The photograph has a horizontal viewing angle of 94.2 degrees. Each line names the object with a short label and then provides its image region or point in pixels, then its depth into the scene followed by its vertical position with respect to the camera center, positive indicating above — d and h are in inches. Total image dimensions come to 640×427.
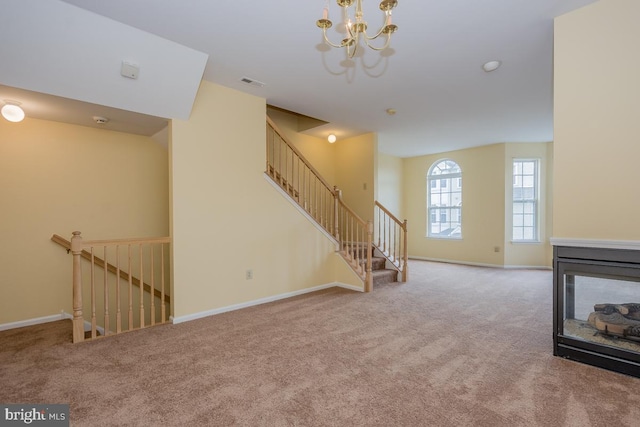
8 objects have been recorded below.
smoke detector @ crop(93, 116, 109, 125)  131.0 +40.7
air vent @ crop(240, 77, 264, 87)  138.0 +61.0
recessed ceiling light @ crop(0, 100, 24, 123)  107.2 +35.8
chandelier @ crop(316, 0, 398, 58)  62.6 +43.5
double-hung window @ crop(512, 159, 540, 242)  260.4 +9.4
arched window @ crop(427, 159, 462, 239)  290.7 +10.7
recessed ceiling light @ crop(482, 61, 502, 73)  122.2 +60.6
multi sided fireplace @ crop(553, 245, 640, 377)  83.2 -28.7
